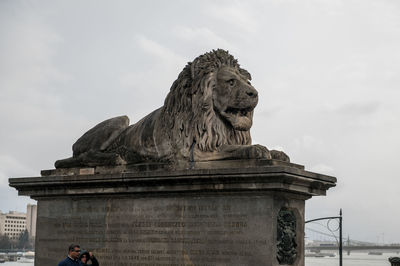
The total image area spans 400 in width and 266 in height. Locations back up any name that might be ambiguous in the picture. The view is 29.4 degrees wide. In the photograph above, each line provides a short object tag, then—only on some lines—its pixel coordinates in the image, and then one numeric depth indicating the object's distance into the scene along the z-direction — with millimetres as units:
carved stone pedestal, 12180
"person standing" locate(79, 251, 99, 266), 12768
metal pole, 21522
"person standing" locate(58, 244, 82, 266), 11611
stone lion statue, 13414
